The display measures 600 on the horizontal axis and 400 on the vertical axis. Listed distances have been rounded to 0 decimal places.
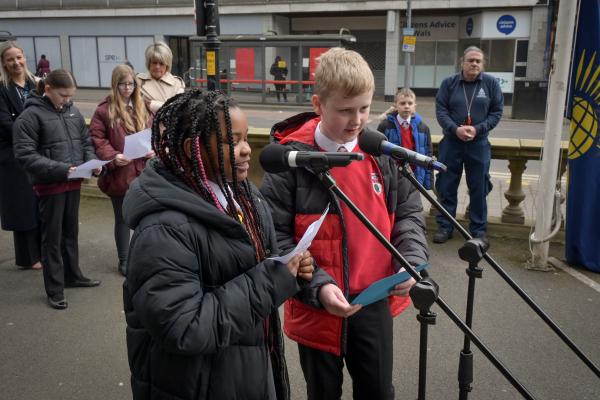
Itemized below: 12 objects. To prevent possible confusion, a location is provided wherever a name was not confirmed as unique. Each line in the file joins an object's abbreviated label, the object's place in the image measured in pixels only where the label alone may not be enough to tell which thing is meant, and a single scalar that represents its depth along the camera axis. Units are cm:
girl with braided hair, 164
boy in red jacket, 218
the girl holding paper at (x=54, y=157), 418
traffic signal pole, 620
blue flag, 484
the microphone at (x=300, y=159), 182
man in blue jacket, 579
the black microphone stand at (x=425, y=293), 170
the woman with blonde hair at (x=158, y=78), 510
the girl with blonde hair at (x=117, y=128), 468
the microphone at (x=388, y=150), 203
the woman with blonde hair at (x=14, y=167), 468
